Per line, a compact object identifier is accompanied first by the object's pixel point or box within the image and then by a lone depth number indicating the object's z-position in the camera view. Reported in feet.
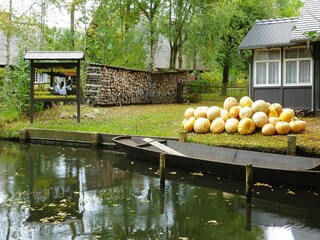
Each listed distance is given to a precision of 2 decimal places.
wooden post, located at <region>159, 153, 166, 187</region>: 33.88
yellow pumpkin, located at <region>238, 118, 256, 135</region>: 47.91
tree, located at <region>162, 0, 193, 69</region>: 91.56
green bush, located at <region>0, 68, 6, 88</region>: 85.76
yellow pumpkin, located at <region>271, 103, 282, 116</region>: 50.52
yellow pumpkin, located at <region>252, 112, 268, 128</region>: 48.08
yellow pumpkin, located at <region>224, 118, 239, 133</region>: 48.88
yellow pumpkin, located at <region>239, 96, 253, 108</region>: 51.83
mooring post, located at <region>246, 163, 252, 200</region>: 29.94
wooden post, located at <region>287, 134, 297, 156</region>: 40.04
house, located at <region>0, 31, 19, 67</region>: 114.73
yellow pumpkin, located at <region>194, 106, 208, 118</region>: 52.42
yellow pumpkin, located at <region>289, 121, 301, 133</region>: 47.44
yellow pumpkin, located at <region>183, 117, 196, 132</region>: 51.78
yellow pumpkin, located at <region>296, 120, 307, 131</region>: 47.80
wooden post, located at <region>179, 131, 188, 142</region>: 46.06
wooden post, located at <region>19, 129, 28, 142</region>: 57.67
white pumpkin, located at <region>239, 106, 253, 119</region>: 49.16
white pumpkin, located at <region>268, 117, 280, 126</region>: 48.01
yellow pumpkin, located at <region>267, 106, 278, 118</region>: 49.60
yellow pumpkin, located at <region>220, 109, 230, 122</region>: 50.88
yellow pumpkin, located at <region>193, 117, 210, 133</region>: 50.37
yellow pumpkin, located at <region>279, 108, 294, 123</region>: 48.65
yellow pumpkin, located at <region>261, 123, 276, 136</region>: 46.98
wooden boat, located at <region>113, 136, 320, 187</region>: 32.76
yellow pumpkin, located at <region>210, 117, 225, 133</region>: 49.80
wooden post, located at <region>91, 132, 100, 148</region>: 52.65
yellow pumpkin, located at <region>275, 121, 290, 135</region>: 46.93
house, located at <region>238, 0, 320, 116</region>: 63.57
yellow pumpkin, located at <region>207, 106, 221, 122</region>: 51.59
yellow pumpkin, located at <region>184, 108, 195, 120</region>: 54.19
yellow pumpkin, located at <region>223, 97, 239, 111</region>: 52.19
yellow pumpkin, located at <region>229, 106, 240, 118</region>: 50.37
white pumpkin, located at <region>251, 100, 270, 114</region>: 49.34
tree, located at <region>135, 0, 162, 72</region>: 91.09
